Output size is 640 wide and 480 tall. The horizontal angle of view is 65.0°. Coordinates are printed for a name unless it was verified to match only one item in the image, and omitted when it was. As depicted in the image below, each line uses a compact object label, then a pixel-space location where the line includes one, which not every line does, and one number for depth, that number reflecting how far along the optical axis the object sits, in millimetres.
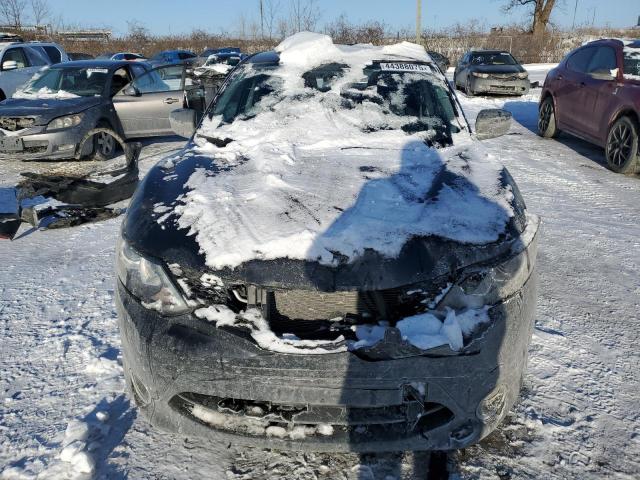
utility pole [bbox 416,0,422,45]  21406
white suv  10680
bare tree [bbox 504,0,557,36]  34469
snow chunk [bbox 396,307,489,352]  1786
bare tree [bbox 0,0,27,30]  28281
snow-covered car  1770
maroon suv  6785
